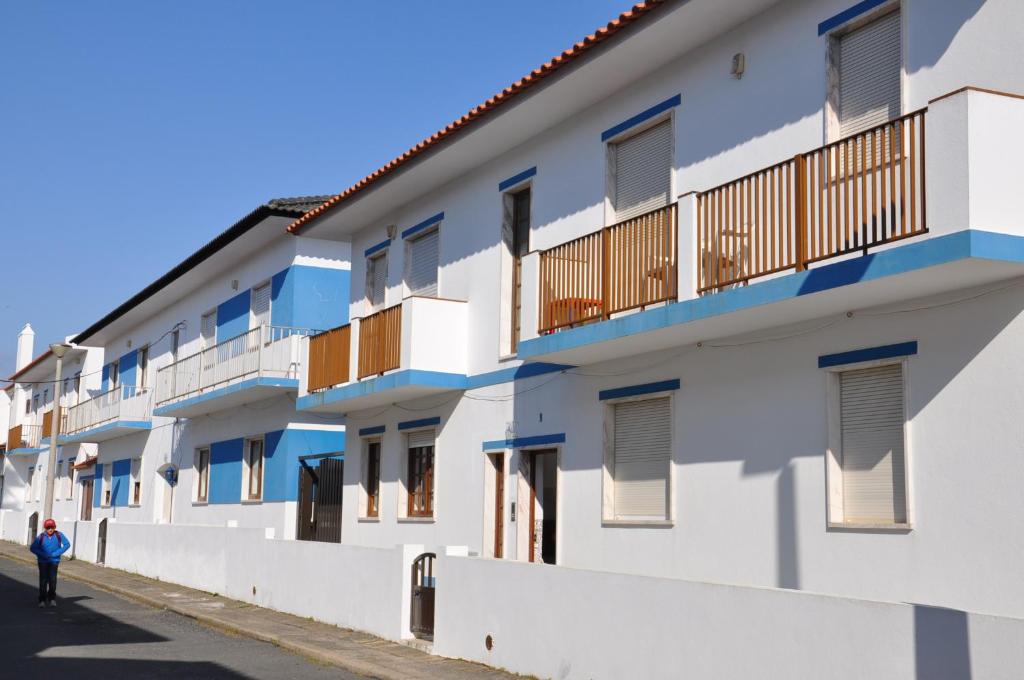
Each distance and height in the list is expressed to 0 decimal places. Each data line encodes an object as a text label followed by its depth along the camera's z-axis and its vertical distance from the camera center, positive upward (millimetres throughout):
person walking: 19094 -1400
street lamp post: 29953 +1200
